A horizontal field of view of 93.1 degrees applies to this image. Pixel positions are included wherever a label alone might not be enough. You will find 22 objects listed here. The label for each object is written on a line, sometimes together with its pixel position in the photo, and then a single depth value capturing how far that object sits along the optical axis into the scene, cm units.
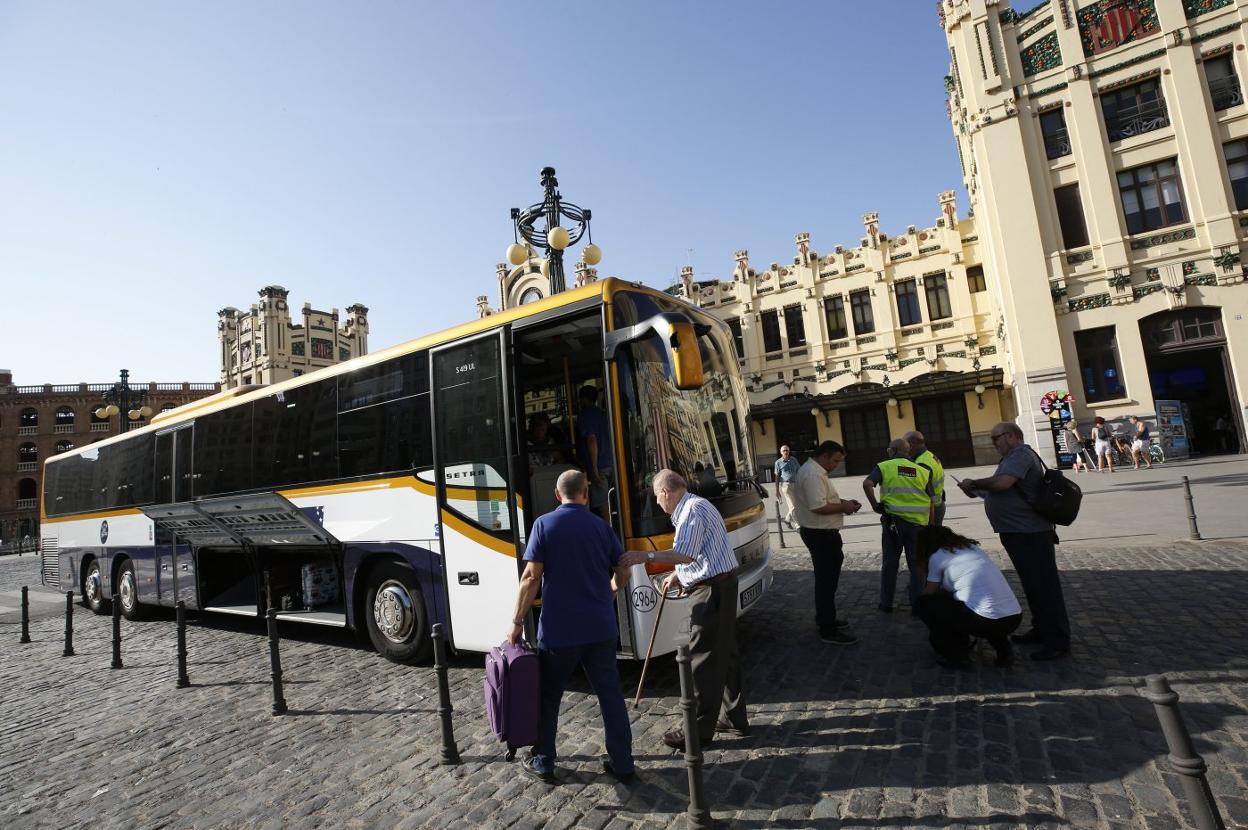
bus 481
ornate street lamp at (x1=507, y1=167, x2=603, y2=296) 1264
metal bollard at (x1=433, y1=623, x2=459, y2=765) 405
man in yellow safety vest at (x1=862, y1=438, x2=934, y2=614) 608
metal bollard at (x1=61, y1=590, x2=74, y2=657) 859
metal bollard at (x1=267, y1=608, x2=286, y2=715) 530
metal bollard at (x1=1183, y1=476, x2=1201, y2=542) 830
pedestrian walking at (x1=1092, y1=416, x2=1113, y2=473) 1853
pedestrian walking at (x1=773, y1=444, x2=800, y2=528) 1280
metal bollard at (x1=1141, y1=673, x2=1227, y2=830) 204
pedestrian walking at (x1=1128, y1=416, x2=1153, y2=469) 1816
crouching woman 454
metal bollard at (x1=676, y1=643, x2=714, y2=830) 295
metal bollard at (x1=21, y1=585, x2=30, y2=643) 974
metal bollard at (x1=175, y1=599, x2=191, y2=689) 640
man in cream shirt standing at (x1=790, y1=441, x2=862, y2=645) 570
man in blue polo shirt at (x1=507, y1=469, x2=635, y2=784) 359
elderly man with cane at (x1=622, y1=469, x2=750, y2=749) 382
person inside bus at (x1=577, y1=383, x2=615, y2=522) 552
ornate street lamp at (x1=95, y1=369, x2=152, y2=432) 2424
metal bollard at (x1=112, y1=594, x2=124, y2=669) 761
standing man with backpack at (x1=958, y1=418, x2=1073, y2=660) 482
